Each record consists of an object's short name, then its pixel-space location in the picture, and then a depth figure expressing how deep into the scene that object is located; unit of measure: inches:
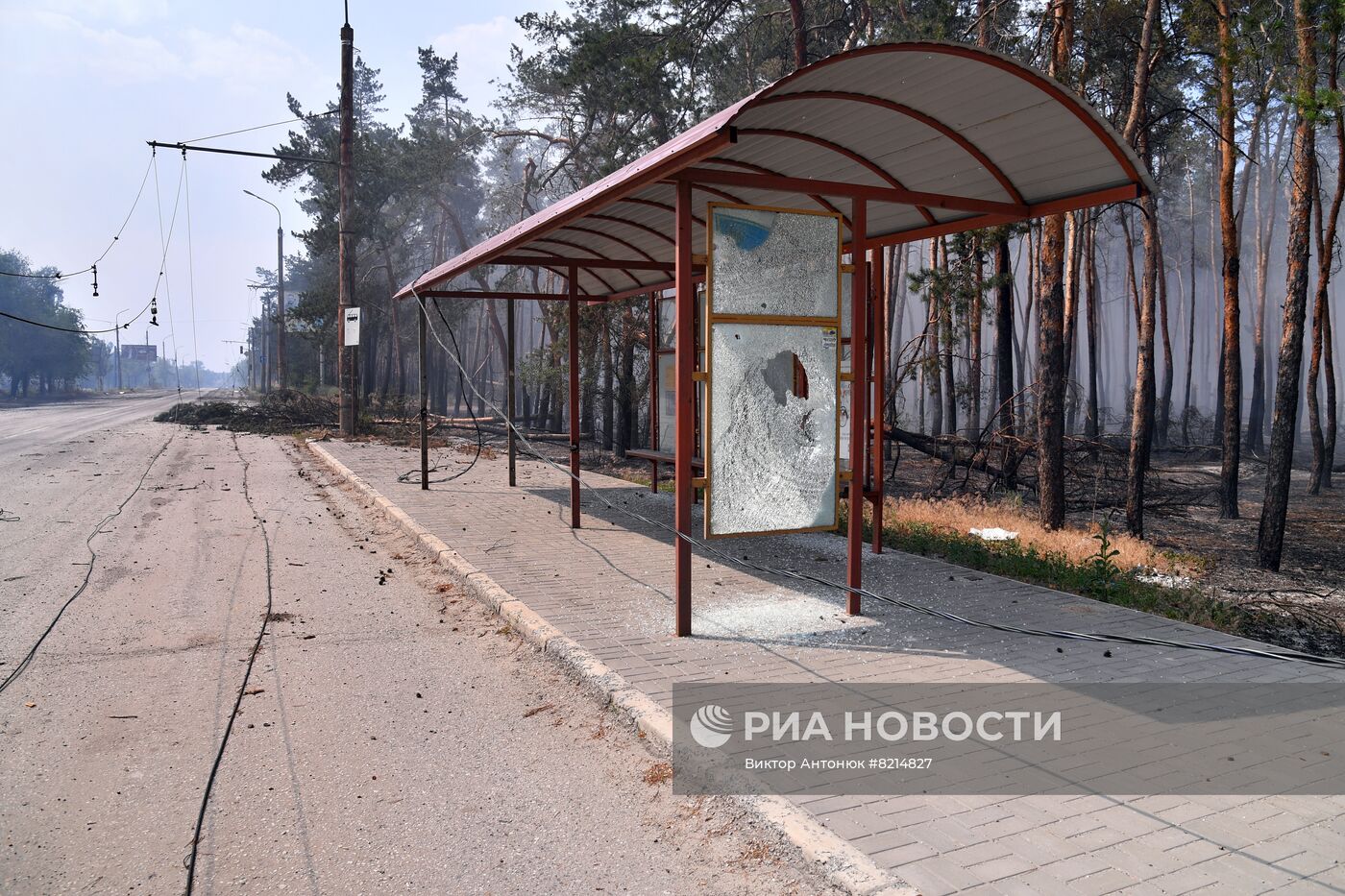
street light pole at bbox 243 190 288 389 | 1967.3
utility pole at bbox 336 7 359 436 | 906.1
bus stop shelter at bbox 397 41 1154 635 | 213.2
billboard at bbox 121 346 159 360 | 5251.0
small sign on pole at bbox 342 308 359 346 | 658.2
